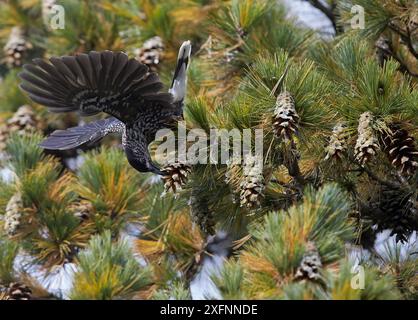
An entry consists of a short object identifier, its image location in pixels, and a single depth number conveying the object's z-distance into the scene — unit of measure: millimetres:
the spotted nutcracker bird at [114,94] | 4472
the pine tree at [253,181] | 3534
